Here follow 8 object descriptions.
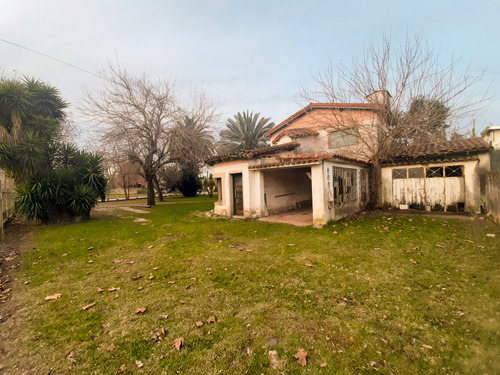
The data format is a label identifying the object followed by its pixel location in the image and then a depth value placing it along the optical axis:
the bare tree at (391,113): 11.09
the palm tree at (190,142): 18.39
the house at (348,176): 10.44
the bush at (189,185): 30.39
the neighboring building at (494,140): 13.34
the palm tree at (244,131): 25.95
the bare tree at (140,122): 17.20
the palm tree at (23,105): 11.30
